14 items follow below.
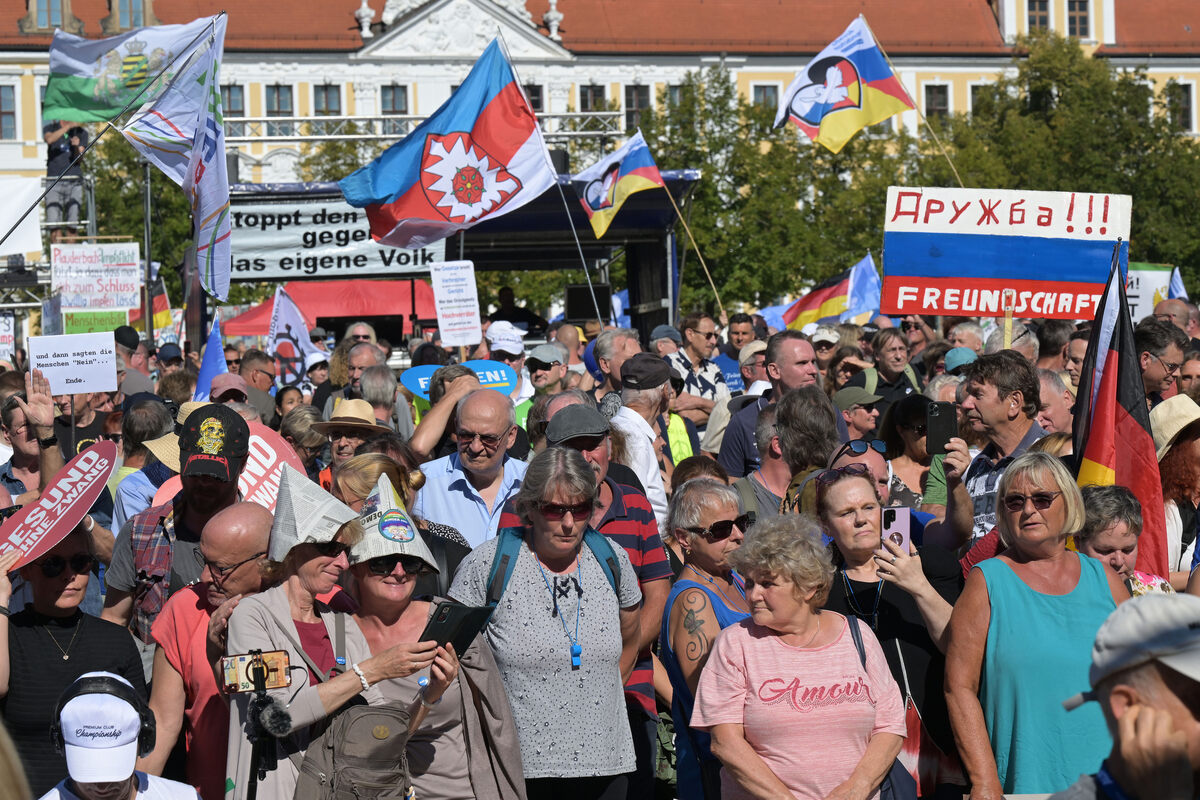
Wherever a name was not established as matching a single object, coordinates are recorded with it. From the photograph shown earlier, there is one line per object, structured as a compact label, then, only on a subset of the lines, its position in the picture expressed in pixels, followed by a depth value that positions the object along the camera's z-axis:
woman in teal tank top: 8.30
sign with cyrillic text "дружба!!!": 17.59
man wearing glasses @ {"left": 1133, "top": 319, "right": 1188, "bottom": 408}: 14.13
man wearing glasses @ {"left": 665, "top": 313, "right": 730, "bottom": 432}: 19.58
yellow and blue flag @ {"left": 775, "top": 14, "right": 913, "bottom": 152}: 28.06
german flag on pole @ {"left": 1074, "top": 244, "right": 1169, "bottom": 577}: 10.37
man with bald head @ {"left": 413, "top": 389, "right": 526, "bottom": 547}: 11.40
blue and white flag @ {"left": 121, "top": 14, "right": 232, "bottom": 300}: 19.03
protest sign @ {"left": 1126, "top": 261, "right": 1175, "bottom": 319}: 26.75
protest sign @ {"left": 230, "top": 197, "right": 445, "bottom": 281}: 30.75
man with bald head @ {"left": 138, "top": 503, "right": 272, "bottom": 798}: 8.36
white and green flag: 22.86
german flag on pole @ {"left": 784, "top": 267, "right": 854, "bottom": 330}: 31.80
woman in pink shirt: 8.05
